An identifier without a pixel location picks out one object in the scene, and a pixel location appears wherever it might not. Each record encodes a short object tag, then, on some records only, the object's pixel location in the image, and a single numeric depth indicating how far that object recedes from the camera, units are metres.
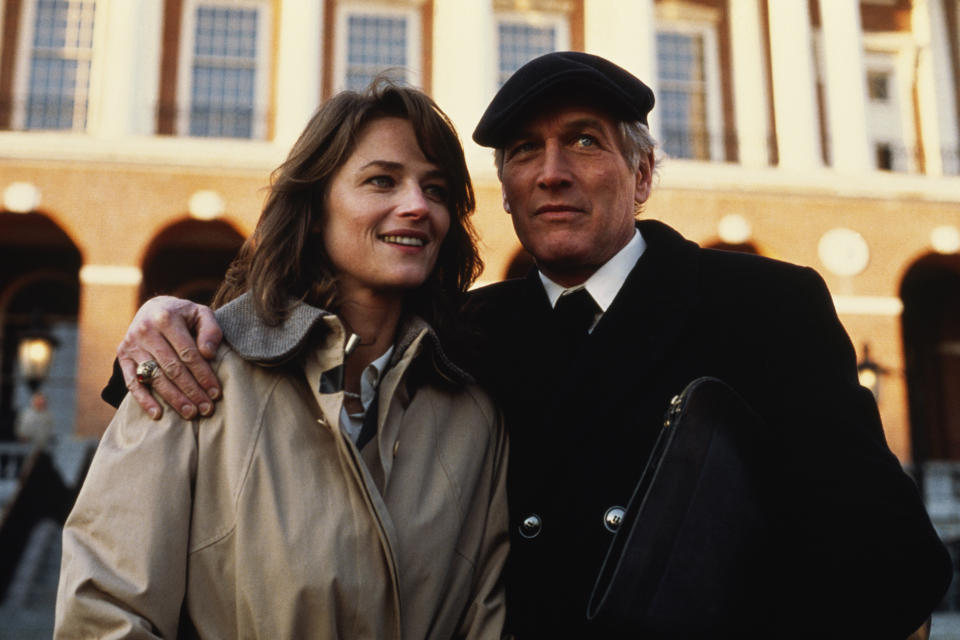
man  2.21
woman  2.09
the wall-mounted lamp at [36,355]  14.01
